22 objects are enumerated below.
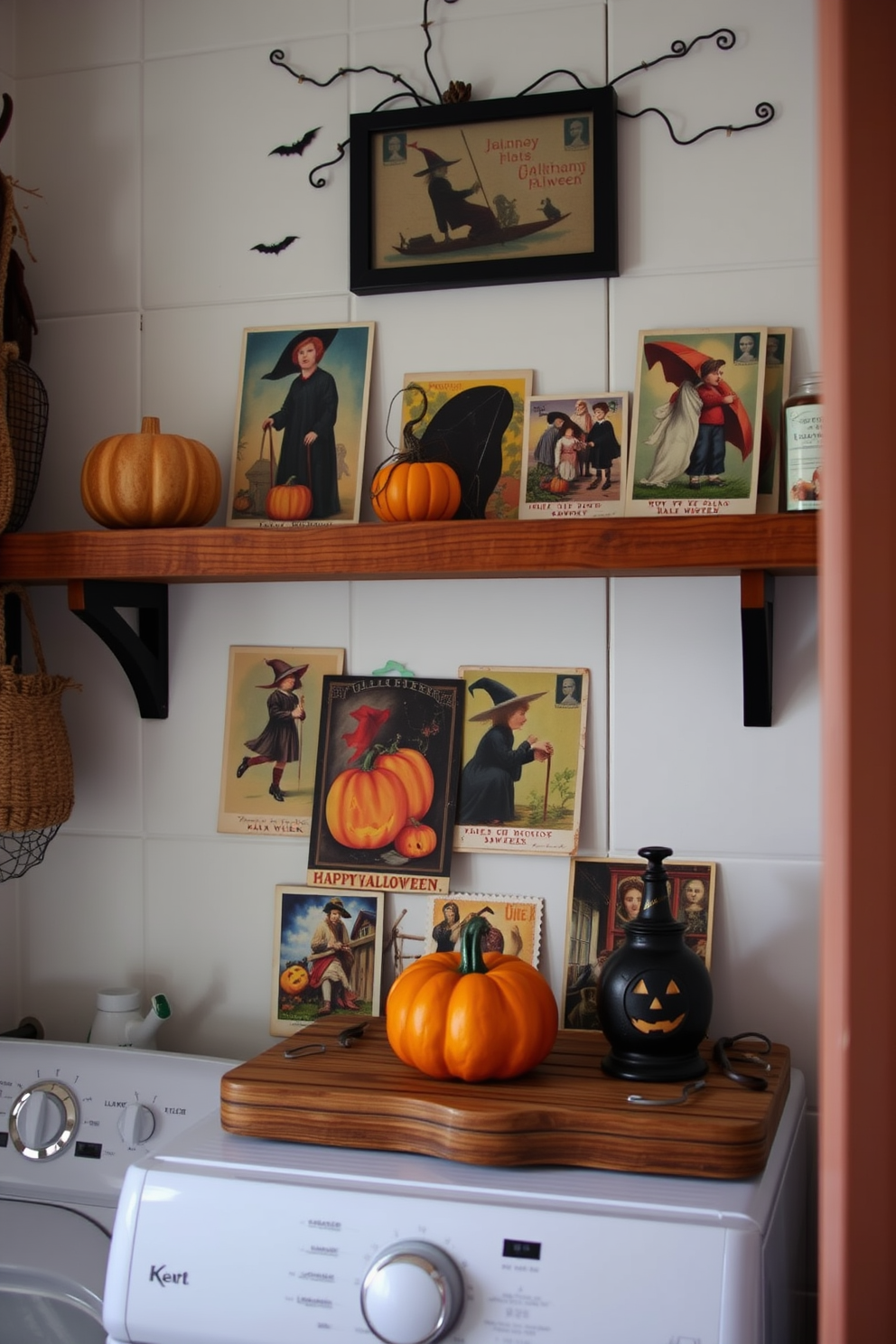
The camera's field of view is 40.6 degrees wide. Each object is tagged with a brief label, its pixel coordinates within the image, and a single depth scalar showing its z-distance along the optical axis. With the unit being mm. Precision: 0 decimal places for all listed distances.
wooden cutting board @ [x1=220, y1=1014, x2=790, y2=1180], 976
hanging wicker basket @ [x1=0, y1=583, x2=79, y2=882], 1300
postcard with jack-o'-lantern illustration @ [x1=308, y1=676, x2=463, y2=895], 1382
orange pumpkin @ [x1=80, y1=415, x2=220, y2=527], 1305
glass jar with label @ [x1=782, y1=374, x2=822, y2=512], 1187
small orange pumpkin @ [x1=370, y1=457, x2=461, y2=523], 1264
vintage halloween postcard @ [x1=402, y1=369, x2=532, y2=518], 1357
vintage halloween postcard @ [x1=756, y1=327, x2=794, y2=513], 1283
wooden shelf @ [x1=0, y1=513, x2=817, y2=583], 1125
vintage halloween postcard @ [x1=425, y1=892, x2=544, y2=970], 1350
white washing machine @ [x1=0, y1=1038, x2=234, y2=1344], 1229
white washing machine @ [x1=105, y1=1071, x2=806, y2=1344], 892
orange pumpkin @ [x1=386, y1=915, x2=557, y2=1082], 1064
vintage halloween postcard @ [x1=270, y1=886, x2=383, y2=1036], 1392
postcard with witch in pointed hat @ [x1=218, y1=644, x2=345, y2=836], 1434
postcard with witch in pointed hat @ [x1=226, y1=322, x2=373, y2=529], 1402
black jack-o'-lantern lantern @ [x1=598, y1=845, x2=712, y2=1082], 1089
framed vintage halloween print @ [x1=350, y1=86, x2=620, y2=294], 1318
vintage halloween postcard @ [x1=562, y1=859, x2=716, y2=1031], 1308
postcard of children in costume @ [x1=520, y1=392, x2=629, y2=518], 1325
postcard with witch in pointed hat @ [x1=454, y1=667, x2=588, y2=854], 1349
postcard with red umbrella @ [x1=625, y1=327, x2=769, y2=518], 1284
